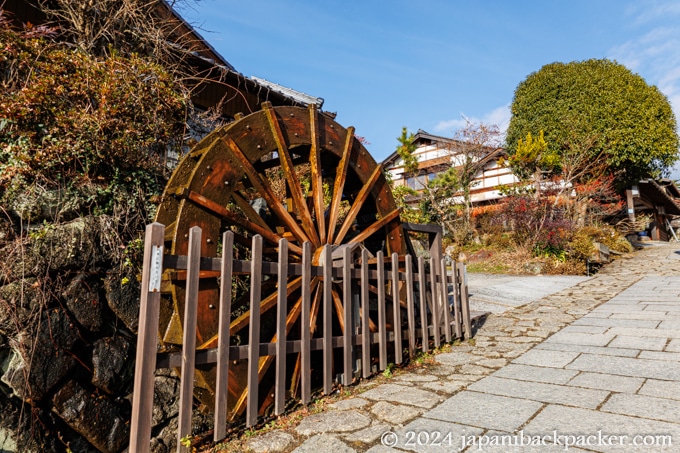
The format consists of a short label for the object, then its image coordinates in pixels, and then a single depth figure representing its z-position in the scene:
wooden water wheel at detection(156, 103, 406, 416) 2.98
